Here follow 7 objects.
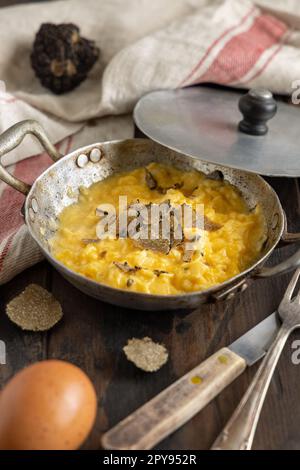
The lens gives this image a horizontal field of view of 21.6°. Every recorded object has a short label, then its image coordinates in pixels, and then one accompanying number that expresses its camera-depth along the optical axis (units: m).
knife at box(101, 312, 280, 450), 0.41
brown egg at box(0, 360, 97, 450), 0.40
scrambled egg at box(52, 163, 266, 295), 0.49
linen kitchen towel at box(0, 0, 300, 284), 0.66
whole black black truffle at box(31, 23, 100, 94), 0.68
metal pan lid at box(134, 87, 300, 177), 0.57
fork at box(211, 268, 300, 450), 0.42
